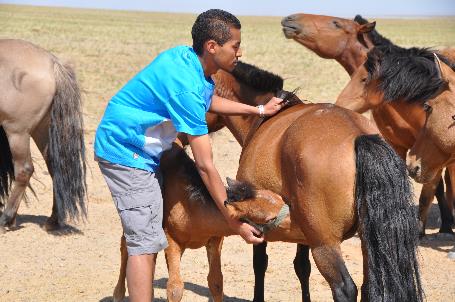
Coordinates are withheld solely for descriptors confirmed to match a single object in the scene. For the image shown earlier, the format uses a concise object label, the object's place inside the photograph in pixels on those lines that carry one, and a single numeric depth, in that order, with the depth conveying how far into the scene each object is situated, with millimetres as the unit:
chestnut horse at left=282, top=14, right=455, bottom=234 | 7546
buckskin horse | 7652
